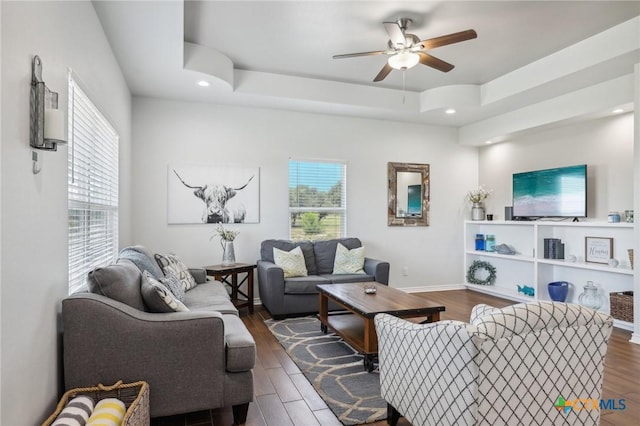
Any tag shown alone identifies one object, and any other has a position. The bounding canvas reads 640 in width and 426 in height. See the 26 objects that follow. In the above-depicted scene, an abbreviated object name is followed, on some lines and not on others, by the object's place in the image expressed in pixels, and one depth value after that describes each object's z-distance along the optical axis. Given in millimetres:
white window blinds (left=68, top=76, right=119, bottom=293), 2373
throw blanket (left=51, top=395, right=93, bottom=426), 1573
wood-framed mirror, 5844
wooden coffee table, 2898
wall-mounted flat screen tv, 4637
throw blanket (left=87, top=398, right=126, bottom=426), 1591
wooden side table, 4383
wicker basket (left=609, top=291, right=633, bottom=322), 3951
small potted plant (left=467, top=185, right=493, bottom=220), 6062
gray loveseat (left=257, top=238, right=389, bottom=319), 4324
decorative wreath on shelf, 5953
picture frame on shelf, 4430
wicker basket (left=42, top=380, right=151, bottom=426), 1756
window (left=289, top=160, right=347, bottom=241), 5375
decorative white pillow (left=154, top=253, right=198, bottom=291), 3565
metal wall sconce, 1615
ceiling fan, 3083
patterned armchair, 1577
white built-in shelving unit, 4309
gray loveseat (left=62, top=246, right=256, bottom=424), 1938
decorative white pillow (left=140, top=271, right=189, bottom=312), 2227
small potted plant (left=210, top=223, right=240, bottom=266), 4691
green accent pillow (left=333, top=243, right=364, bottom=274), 4863
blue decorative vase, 4715
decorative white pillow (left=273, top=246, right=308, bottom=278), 4590
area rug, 2354
